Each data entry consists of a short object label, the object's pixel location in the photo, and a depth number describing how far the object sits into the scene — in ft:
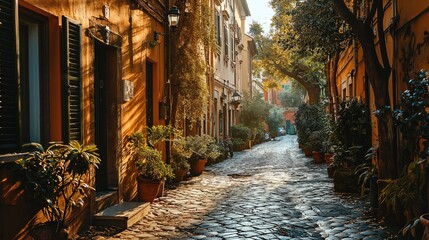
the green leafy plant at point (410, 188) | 17.61
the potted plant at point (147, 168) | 28.45
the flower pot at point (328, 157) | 49.31
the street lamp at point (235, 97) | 87.61
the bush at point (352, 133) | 34.30
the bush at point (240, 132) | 89.25
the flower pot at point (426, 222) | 12.85
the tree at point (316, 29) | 36.22
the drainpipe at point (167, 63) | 38.01
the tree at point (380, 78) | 23.15
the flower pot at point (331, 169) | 38.83
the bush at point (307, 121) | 67.26
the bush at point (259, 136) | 111.24
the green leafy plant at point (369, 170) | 25.95
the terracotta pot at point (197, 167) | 43.93
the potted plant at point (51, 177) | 15.58
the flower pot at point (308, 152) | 69.10
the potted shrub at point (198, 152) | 43.04
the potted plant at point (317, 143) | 56.39
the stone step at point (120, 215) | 21.91
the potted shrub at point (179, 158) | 37.96
